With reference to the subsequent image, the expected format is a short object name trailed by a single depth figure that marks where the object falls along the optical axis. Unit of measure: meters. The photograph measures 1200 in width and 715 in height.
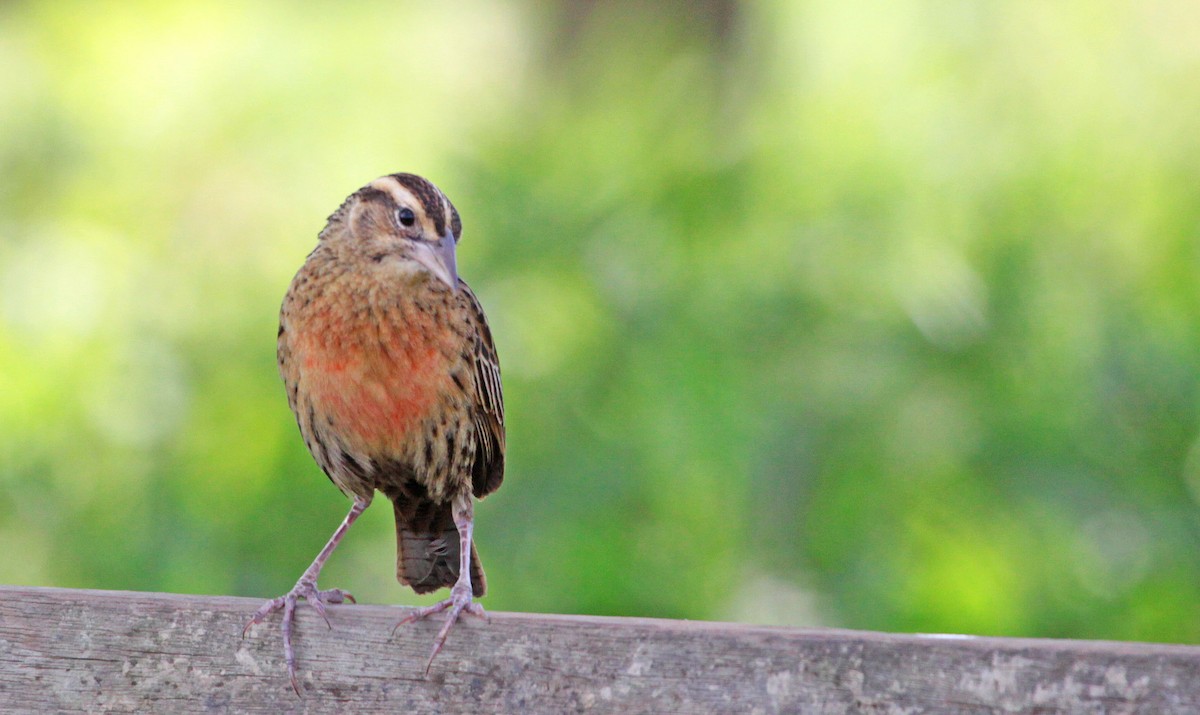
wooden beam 4.23
